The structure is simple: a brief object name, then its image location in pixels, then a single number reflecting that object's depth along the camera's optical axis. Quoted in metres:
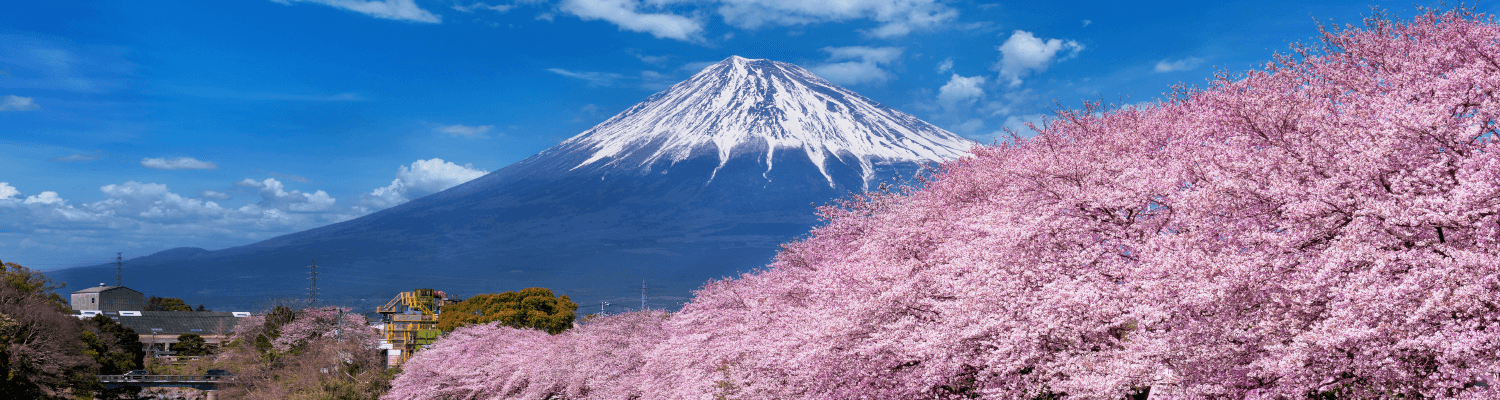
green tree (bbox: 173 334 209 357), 87.00
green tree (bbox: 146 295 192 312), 131.38
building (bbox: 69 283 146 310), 125.94
